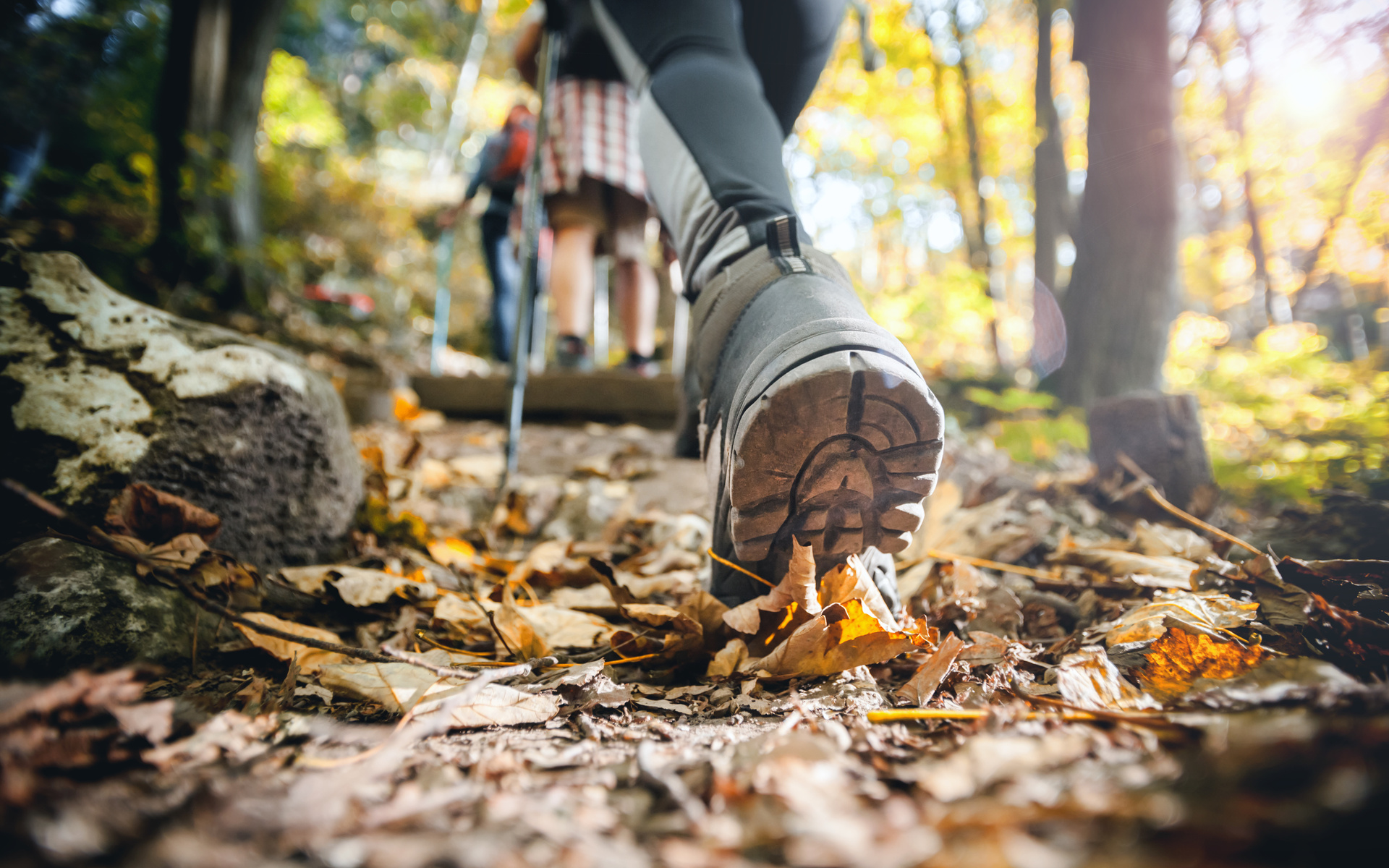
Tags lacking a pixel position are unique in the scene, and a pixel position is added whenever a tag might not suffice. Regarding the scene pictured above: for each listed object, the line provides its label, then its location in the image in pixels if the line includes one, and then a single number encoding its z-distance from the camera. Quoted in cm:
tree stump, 184
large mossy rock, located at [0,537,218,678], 73
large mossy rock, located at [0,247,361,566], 96
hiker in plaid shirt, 228
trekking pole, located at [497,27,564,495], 206
